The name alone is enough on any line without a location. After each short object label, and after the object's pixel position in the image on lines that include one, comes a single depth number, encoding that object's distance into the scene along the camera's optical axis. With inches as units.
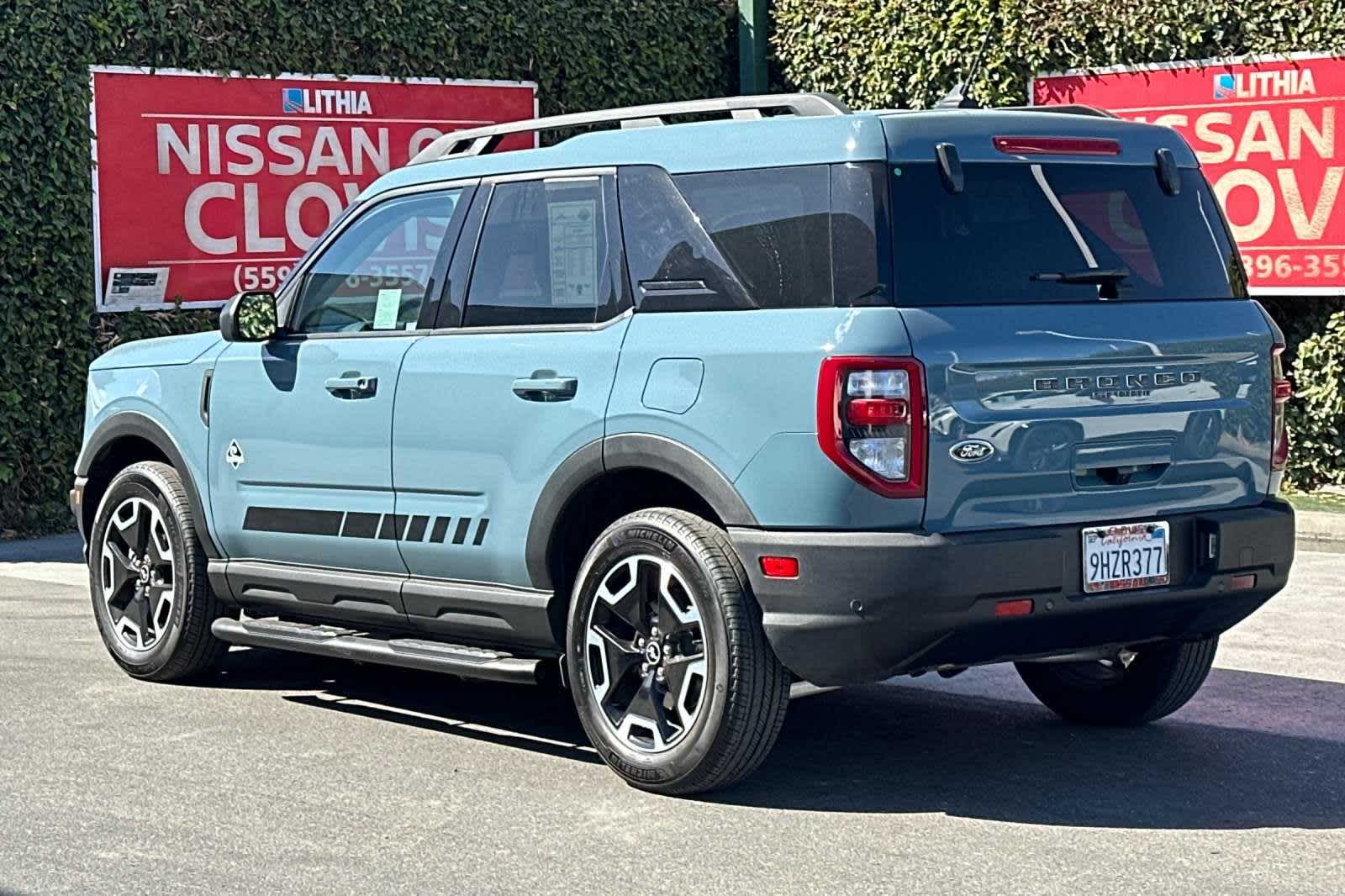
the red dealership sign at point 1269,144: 546.6
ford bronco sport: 233.6
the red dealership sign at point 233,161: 550.6
